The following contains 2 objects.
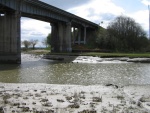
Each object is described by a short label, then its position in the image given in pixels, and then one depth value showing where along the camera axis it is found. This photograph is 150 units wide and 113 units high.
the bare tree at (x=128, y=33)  56.64
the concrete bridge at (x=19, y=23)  31.68
